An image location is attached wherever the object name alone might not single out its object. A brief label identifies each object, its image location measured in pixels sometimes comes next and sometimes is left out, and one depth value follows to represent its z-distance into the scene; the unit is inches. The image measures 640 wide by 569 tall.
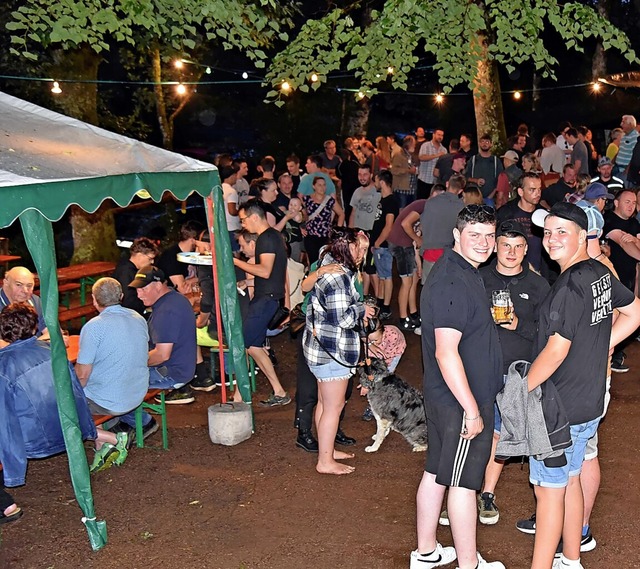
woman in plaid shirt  235.5
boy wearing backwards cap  169.9
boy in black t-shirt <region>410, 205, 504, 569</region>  168.2
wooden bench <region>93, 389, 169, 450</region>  273.4
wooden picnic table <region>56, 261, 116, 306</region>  433.1
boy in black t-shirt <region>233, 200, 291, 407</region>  294.0
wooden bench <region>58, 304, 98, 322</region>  390.0
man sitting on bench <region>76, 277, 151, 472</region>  247.9
